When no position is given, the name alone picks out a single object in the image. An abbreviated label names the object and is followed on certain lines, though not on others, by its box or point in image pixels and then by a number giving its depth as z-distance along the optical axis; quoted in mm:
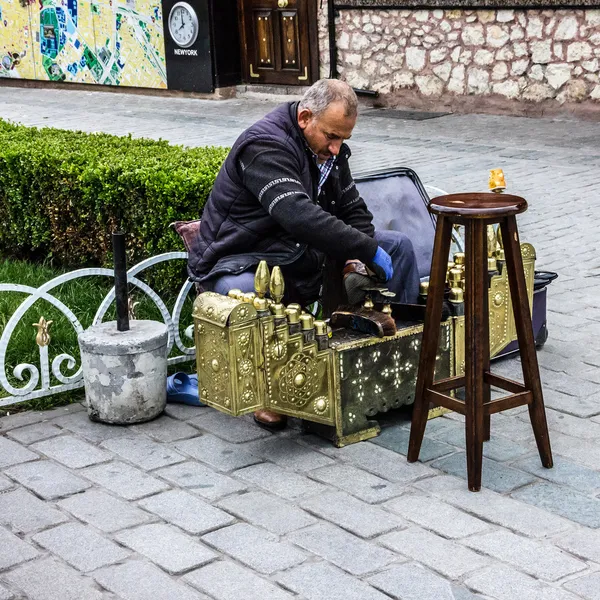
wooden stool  6942
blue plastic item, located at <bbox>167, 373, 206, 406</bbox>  8673
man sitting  8035
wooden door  25058
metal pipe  8415
